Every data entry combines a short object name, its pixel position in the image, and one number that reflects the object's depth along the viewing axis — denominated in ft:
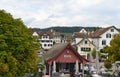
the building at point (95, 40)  165.63
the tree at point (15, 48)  59.11
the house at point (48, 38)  230.03
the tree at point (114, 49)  100.07
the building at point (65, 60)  92.33
